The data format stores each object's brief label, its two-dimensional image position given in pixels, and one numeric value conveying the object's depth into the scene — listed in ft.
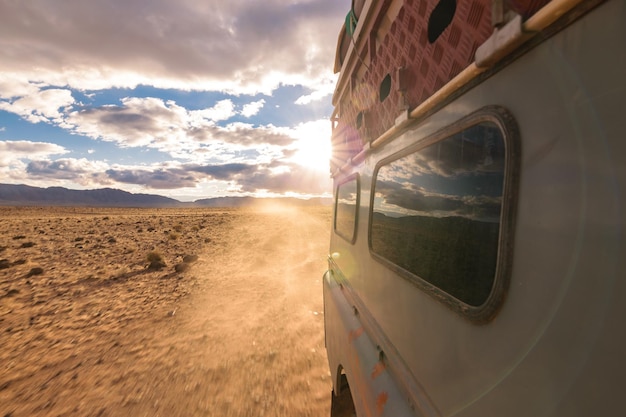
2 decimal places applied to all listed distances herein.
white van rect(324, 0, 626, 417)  2.11
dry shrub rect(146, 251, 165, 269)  33.47
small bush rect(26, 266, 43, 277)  28.73
